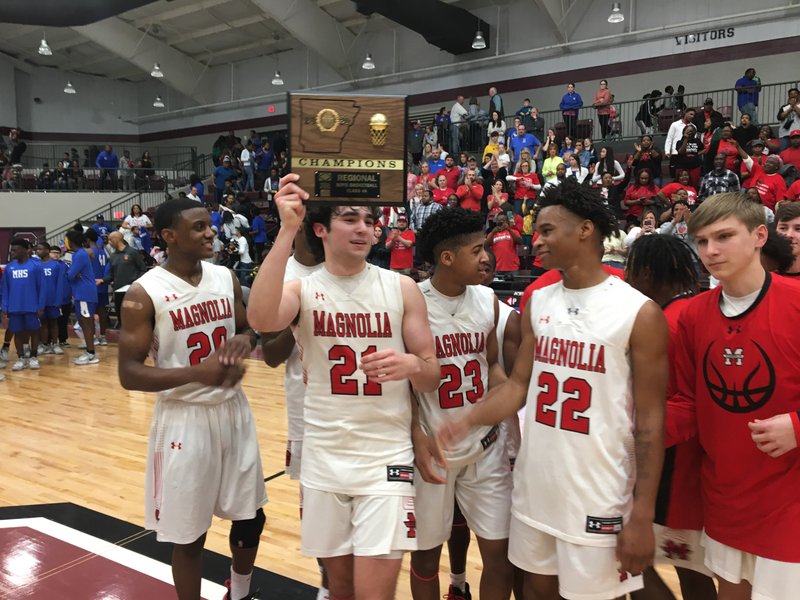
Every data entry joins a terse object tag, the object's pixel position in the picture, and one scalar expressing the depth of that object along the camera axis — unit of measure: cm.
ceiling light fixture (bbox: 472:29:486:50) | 1689
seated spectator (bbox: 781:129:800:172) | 998
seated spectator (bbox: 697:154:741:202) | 925
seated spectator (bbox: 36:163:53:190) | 2173
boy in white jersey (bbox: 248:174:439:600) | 227
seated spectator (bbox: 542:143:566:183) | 1184
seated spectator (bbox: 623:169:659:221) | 1013
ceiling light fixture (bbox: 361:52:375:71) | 1908
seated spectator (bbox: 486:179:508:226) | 1104
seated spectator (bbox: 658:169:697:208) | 943
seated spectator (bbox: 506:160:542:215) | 1138
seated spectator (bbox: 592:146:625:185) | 1101
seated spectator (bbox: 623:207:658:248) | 856
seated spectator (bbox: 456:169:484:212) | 1155
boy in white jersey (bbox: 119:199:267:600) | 279
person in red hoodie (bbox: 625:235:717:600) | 240
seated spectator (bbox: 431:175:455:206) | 1180
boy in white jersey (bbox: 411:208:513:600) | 261
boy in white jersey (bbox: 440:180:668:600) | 215
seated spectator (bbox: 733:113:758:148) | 1110
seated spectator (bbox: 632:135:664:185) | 1115
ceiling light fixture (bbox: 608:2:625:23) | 1440
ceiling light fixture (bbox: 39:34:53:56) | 1914
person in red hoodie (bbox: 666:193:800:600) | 200
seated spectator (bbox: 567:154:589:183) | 1138
